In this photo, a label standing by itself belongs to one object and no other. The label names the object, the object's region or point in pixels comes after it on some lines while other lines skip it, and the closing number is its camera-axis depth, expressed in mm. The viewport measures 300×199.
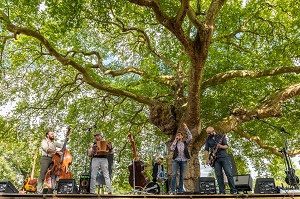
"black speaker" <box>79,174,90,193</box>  6940
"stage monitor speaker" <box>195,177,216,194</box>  5953
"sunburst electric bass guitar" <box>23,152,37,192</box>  10459
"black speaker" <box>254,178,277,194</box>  6094
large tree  9391
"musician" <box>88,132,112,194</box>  6410
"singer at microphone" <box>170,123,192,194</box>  6758
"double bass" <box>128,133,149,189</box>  8648
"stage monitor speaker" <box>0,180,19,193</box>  5549
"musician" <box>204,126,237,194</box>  6249
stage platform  4602
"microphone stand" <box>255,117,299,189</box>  6652
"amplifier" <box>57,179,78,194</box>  5637
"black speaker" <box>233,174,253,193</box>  6656
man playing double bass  6505
